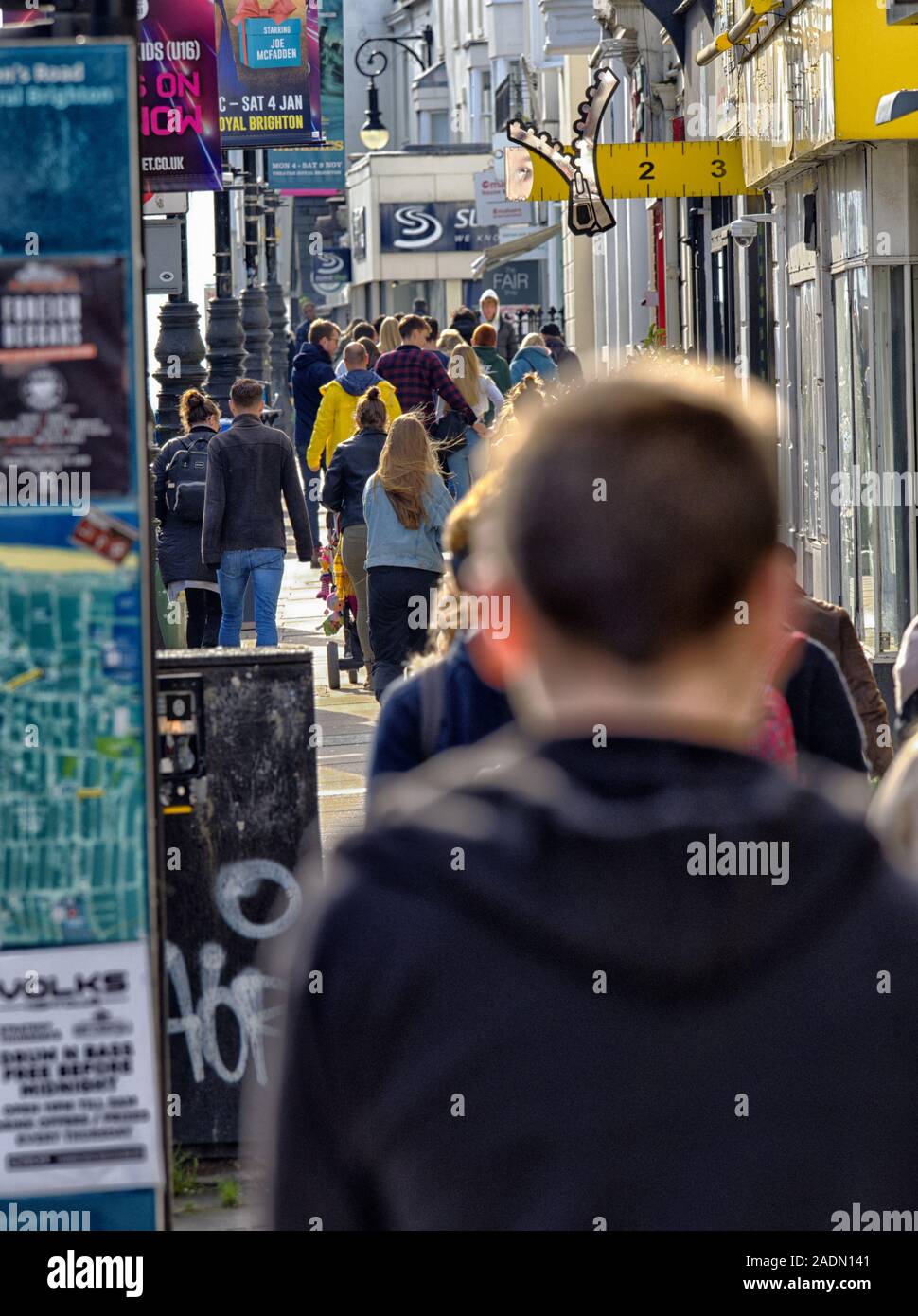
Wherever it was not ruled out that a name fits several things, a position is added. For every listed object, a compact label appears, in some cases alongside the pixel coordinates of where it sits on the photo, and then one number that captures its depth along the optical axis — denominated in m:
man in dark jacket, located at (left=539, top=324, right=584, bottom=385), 22.86
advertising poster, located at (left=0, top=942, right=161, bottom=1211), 3.41
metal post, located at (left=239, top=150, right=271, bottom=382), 25.86
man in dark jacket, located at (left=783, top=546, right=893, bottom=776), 6.39
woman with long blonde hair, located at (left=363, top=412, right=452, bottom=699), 11.19
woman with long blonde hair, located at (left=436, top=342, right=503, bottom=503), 15.40
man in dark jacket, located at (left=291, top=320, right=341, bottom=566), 19.88
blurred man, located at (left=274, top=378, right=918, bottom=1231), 1.69
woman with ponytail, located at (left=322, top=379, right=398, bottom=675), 13.41
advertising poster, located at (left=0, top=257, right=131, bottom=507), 3.42
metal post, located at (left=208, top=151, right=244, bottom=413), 20.48
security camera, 17.77
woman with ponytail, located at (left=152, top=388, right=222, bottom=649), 13.98
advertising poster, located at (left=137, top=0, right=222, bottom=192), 11.70
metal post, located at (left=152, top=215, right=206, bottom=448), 16.83
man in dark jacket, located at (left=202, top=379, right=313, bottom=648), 13.20
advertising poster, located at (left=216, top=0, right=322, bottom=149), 22.48
